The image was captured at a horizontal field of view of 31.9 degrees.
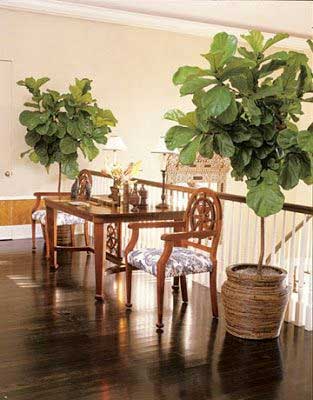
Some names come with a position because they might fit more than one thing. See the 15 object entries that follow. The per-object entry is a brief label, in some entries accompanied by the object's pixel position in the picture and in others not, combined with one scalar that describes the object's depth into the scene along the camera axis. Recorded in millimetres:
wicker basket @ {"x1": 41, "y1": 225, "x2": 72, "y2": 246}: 6703
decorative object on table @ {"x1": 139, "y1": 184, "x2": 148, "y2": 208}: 5047
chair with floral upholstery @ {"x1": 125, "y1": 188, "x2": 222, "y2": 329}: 3938
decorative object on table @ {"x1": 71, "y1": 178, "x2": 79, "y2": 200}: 5744
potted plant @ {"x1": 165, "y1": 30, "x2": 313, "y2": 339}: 3381
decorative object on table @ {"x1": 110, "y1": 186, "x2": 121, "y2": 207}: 5191
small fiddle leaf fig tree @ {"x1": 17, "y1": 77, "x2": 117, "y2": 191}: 6543
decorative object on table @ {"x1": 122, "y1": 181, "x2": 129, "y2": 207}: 5055
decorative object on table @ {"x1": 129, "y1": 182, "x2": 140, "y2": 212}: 5016
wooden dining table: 4574
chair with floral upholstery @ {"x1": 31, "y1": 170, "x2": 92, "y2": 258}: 5840
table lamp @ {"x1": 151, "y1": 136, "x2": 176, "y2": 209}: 5097
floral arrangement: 5164
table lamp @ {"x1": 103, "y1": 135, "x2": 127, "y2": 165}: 6805
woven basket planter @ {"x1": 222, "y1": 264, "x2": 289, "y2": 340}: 3736
